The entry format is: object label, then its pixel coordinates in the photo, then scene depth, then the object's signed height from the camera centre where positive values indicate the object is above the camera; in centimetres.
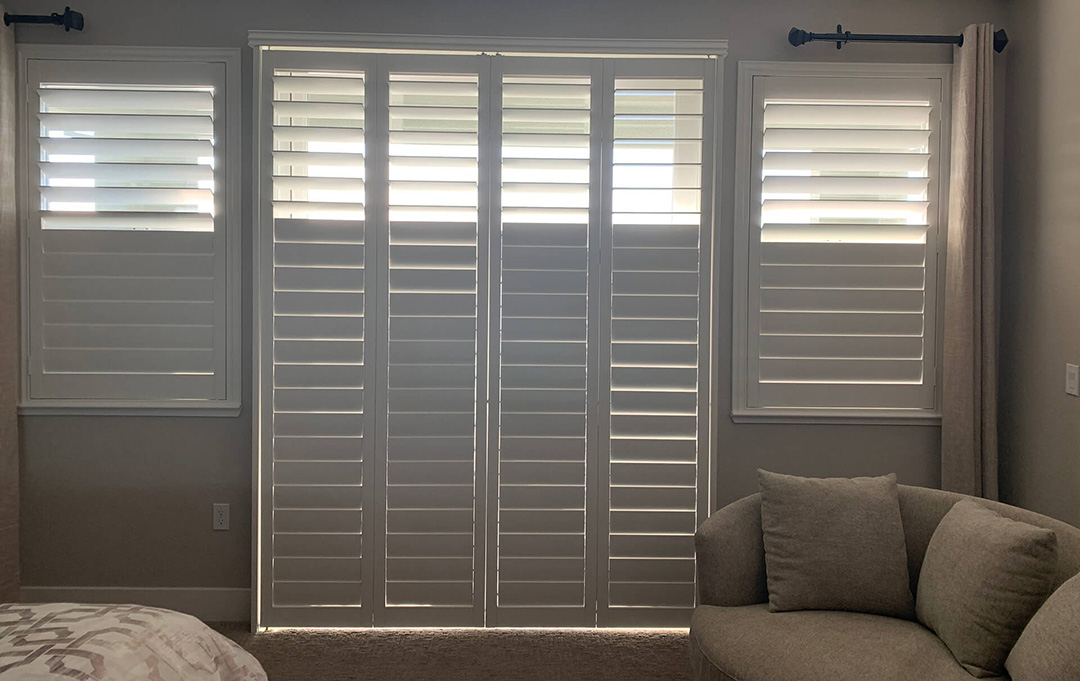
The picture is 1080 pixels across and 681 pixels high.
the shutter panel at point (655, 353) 291 -9
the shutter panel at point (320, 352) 288 -10
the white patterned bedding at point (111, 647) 147 -65
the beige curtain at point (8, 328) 284 -2
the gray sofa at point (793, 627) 190 -79
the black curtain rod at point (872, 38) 287 +108
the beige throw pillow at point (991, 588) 186 -62
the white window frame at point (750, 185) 295 +55
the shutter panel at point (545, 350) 289 -8
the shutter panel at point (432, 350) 289 -9
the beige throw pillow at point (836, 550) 220 -63
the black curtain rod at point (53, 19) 283 +110
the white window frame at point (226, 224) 291 +36
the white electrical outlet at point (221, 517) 305 -76
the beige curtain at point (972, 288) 283 +16
